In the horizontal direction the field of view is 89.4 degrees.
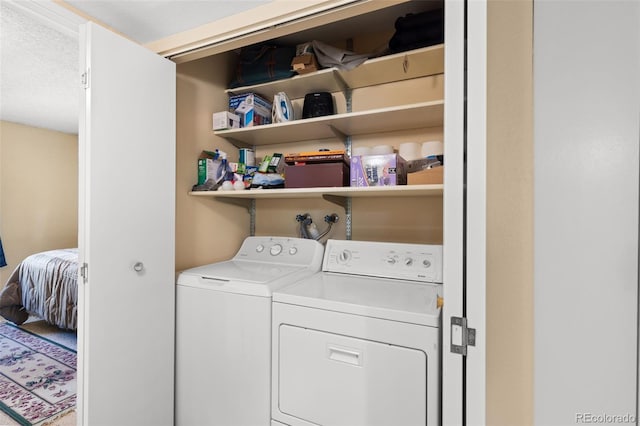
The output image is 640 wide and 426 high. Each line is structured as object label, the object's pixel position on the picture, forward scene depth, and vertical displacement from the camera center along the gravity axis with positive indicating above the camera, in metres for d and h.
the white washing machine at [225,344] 1.46 -0.64
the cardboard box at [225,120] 2.01 +0.57
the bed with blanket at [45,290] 2.96 -0.80
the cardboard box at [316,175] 1.70 +0.20
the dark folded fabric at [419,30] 1.60 +0.92
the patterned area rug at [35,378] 2.00 -1.23
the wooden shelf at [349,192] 1.48 +0.10
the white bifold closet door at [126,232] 1.31 -0.10
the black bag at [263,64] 1.96 +0.92
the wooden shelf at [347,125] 1.61 +0.50
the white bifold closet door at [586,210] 0.80 +0.01
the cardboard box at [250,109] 2.03 +0.66
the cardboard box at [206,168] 1.96 +0.27
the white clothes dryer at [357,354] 1.14 -0.54
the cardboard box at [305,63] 1.80 +0.83
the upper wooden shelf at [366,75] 1.66 +0.79
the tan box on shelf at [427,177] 1.44 +0.16
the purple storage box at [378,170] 1.56 +0.21
